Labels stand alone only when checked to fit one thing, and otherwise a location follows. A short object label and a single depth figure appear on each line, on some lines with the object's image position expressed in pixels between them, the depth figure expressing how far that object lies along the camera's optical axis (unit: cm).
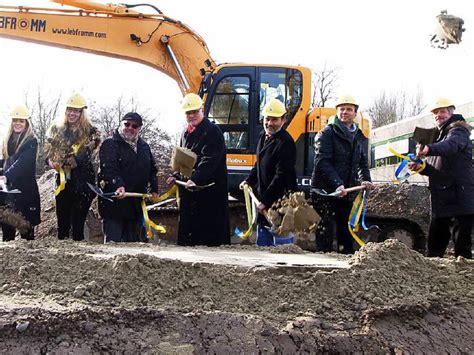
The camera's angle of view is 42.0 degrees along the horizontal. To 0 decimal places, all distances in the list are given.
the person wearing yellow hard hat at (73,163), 554
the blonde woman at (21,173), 573
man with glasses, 528
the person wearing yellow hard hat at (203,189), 521
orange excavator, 887
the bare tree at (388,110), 4259
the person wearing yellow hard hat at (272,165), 538
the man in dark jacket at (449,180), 523
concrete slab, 354
